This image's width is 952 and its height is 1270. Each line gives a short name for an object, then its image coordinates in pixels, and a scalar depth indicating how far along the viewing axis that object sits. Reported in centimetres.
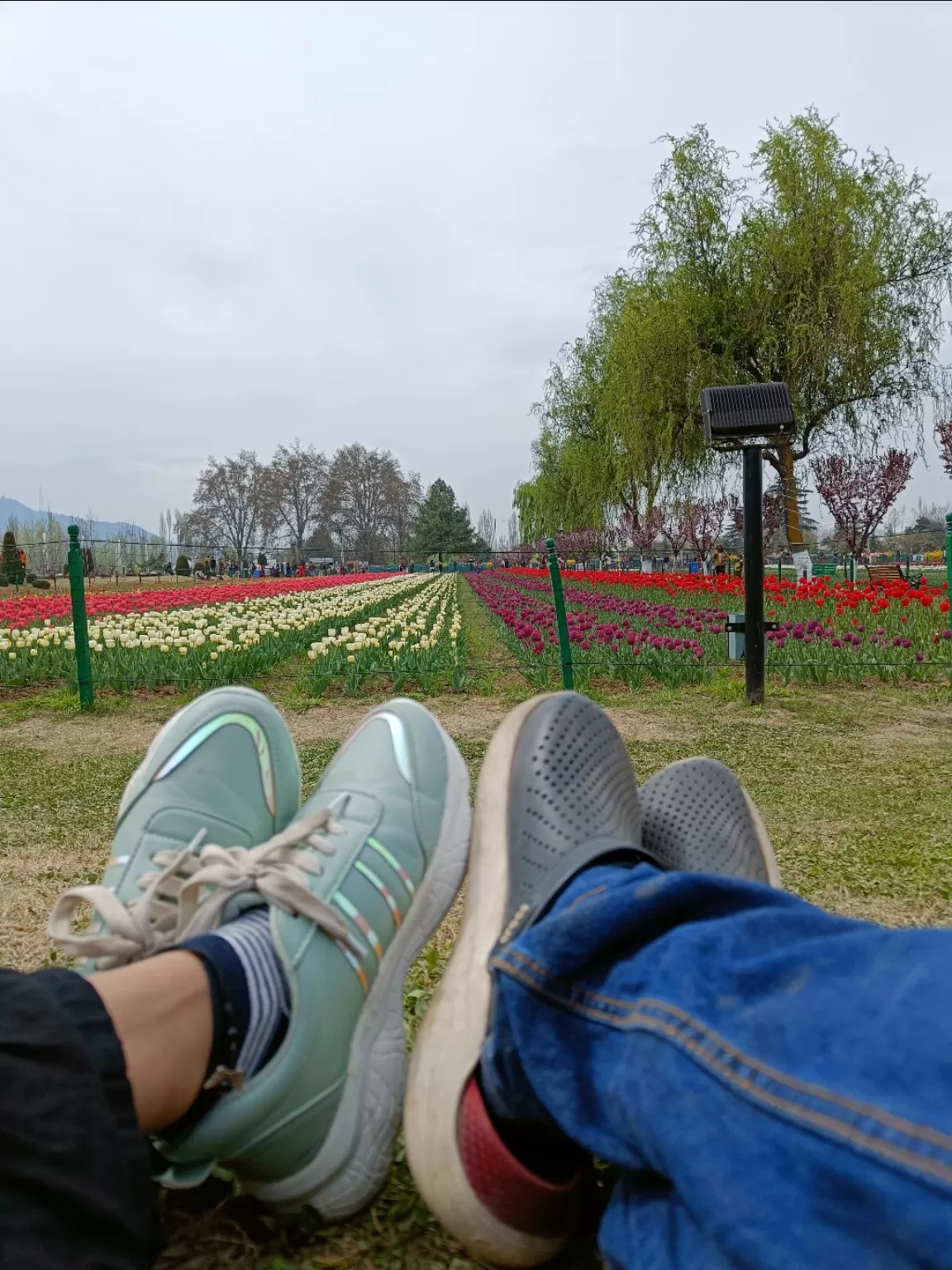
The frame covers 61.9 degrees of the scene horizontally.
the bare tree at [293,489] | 4619
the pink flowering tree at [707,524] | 2081
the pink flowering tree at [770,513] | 2023
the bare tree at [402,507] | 5141
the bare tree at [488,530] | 7856
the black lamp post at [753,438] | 344
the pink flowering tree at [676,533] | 2177
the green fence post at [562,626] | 431
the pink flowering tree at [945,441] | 1769
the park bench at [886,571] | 986
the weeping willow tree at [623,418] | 1189
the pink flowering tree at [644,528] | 2041
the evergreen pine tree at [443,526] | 5809
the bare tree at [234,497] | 4634
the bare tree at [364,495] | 4966
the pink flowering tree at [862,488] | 1348
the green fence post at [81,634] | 401
